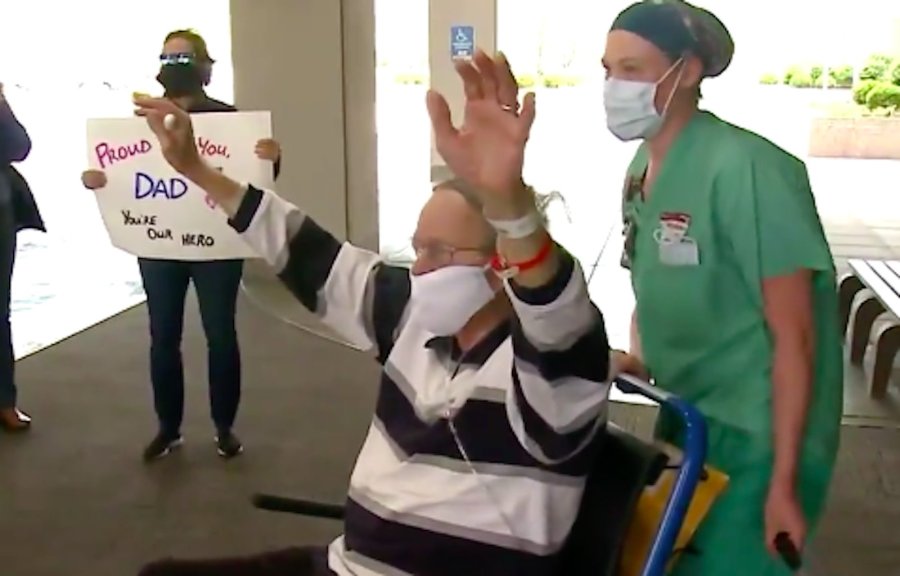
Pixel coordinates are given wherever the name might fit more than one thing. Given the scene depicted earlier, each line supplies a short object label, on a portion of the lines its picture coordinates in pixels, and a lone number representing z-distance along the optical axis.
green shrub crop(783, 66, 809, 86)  16.80
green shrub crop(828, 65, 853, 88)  15.84
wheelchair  1.49
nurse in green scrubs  1.57
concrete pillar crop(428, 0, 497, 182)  8.35
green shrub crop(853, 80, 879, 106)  14.41
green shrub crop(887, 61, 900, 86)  14.41
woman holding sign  3.54
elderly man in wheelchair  1.27
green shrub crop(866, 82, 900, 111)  13.93
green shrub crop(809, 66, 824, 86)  16.34
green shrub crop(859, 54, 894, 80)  15.07
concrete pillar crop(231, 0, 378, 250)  6.60
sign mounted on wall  8.30
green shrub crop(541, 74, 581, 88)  16.88
